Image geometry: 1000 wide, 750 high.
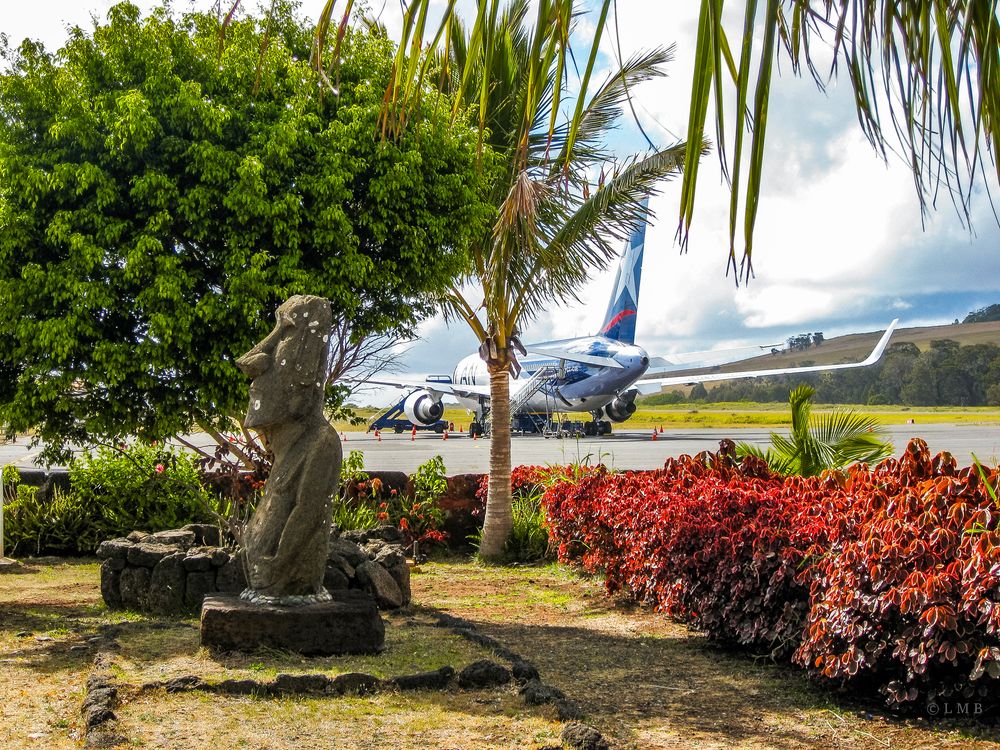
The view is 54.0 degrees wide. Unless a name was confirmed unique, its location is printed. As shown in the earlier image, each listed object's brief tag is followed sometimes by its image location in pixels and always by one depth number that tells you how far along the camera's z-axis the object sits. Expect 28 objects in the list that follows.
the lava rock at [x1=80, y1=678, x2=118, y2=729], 4.99
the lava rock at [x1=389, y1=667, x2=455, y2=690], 5.87
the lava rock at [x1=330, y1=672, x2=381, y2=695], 5.73
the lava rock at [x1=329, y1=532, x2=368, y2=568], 8.65
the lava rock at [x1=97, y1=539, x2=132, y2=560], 8.53
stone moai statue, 6.71
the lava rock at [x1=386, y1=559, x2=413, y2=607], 8.80
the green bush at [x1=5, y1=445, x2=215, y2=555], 12.10
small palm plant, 8.37
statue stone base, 6.48
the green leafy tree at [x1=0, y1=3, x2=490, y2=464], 7.70
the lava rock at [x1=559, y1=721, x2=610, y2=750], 4.69
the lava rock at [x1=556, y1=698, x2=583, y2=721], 5.22
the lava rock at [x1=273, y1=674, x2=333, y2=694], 5.63
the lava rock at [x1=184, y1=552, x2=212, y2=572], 8.18
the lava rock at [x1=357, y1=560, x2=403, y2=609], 8.45
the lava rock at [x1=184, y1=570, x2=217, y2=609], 8.16
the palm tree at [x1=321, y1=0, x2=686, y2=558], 10.34
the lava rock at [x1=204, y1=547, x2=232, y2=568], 8.20
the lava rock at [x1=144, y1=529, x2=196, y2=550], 9.10
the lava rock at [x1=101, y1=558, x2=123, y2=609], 8.51
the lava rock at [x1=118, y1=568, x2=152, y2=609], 8.33
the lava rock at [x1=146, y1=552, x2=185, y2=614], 8.16
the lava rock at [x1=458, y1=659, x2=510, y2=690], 5.95
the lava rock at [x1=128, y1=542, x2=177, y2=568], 8.36
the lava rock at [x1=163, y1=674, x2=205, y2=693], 5.62
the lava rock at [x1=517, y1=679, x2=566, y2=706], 5.54
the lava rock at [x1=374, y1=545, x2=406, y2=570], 8.84
